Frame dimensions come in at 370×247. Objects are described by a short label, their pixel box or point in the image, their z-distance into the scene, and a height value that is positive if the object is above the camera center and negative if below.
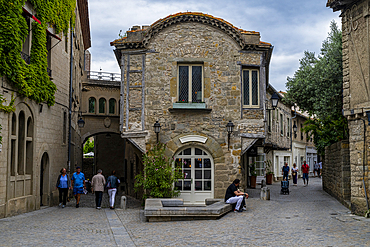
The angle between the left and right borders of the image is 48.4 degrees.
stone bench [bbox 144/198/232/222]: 11.50 -1.80
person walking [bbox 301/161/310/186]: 27.00 -1.33
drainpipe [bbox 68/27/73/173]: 19.66 +1.41
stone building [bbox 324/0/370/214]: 12.08 +1.84
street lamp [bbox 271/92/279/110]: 17.36 +2.14
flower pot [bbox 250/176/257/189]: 24.91 -1.90
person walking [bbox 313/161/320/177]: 39.23 -1.75
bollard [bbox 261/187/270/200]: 16.94 -1.79
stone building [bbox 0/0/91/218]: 12.65 +0.33
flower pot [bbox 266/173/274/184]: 28.90 -1.99
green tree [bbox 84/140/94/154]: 67.62 +0.16
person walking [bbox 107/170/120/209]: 15.52 -1.42
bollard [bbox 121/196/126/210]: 15.55 -2.07
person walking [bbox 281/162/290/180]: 23.78 -1.13
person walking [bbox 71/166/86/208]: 16.08 -1.38
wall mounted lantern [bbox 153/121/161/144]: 15.87 +0.86
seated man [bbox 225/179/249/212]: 13.22 -1.53
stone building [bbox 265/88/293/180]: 28.11 +1.06
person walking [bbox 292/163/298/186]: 26.77 -1.57
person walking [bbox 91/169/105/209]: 15.75 -1.45
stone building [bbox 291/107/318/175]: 38.99 +0.19
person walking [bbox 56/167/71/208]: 15.80 -1.38
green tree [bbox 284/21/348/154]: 16.78 +2.71
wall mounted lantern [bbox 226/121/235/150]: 15.97 +0.87
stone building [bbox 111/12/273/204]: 16.34 +2.30
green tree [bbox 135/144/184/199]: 15.57 -1.01
